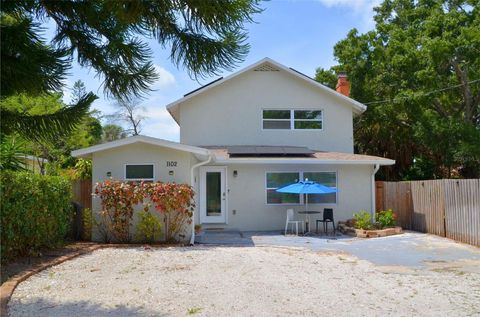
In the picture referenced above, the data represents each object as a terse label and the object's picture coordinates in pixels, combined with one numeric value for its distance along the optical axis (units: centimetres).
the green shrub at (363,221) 1627
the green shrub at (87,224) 1376
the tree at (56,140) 538
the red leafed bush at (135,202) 1321
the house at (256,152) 1446
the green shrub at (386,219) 1666
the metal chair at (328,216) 1644
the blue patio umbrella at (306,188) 1560
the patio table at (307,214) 1653
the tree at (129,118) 4665
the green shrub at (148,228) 1325
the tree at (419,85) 2394
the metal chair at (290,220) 1634
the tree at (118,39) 408
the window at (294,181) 1803
